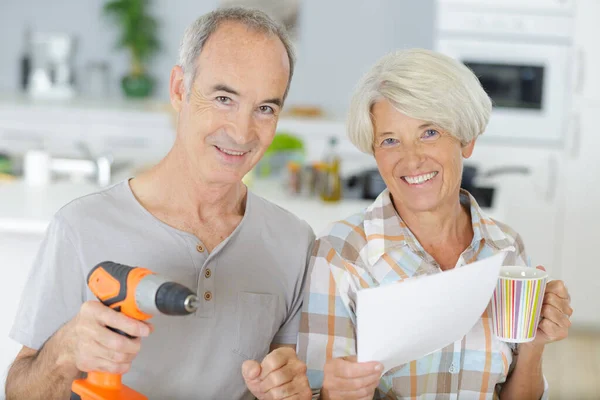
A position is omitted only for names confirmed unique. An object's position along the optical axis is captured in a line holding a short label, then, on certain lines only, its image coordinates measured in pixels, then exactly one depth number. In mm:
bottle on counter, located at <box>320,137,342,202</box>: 3291
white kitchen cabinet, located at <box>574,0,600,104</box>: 4504
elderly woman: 1662
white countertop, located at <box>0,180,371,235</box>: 2707
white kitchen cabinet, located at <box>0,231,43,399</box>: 2547
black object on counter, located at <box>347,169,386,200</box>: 3271
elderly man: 1547
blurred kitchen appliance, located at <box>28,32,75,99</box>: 5549
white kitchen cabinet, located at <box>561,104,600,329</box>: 4605
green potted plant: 5488
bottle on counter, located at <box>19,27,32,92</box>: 5672
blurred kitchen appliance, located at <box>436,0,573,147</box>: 4555
